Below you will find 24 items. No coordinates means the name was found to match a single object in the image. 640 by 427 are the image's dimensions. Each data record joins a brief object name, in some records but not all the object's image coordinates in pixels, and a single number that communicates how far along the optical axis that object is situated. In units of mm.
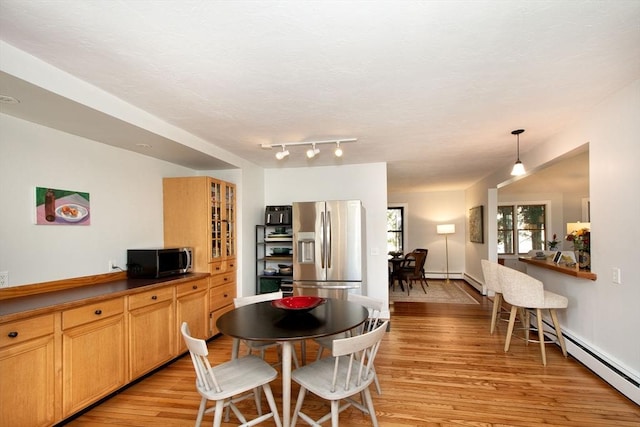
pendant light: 3596
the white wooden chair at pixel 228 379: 1847
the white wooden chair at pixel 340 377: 1818
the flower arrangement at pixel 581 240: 3326
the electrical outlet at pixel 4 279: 2344
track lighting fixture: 3592
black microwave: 3307
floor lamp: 7966
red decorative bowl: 2415
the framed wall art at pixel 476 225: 6676
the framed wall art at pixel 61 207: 2629
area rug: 6027
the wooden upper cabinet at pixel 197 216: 3826
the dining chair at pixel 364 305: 2603
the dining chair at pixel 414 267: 6777
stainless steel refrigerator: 4172
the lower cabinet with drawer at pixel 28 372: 1889
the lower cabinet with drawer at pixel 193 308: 3365
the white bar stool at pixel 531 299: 3268
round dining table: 1948
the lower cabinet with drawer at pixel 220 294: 3909
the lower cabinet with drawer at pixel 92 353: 2240
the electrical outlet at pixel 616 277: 2568
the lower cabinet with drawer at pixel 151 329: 2791
